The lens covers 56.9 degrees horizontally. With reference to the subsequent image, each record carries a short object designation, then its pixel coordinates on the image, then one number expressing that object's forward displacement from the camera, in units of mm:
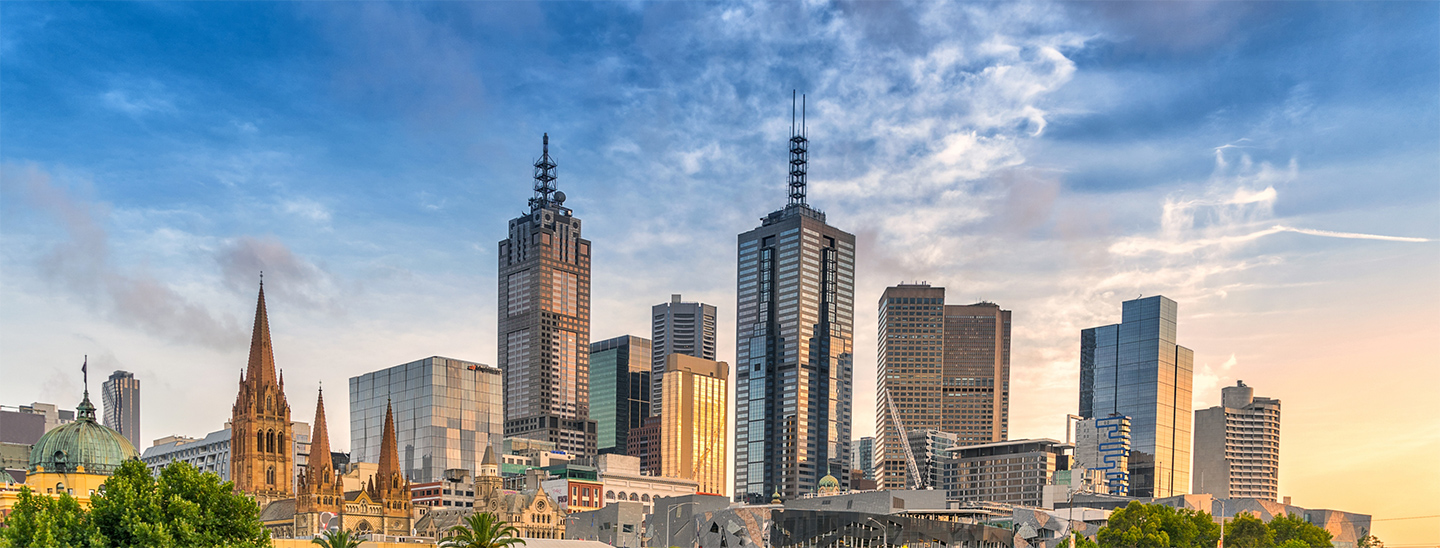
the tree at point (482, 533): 89375
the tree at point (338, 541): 99250
